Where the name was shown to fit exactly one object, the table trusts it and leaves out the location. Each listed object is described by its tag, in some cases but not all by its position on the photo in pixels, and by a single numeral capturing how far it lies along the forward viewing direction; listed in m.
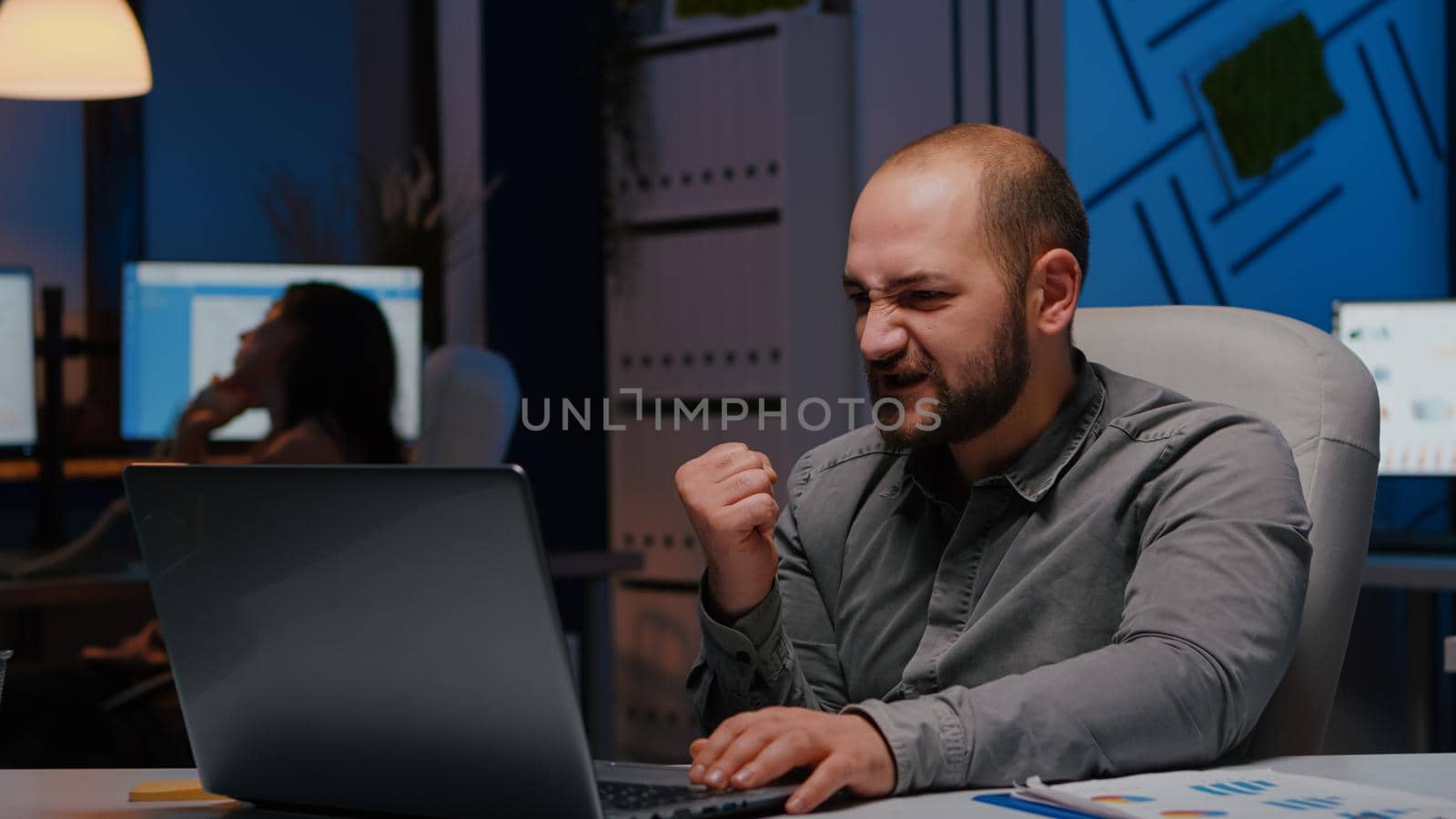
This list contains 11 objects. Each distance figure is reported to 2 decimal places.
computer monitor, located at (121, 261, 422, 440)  5.41
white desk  2.34
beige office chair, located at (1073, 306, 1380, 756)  3.21
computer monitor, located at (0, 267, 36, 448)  5.34
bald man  2.63
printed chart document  2.22
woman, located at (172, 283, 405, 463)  5.25
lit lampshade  5.34
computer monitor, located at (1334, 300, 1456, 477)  5.43
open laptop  2.12
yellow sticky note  2.62
